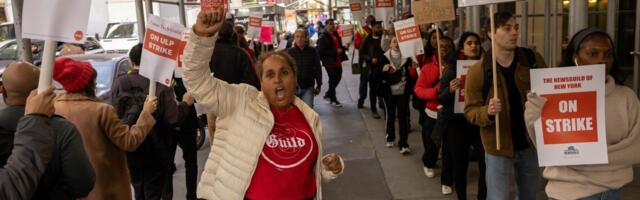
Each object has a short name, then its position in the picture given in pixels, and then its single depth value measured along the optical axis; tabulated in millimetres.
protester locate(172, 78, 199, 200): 5672
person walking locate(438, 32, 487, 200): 5285
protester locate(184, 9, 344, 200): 2840
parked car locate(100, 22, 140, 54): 22234
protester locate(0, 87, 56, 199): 2188
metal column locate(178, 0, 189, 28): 8602
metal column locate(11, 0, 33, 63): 3582
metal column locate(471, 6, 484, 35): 10148
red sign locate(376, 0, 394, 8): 12156
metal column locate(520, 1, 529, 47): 8148
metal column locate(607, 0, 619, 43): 6836
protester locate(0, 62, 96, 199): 2473
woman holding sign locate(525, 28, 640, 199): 3135
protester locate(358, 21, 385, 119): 8461
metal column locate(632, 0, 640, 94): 6578
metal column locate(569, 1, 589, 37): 4672
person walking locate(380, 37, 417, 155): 7617
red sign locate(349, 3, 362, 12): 18797
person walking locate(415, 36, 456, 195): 5812
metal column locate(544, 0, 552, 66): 7481
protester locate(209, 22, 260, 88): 6031
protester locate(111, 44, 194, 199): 4875
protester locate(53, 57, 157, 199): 3488
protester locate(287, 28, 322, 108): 8867
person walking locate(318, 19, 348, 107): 12133
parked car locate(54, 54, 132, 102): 8727
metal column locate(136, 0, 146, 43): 7098
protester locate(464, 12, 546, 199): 4105
